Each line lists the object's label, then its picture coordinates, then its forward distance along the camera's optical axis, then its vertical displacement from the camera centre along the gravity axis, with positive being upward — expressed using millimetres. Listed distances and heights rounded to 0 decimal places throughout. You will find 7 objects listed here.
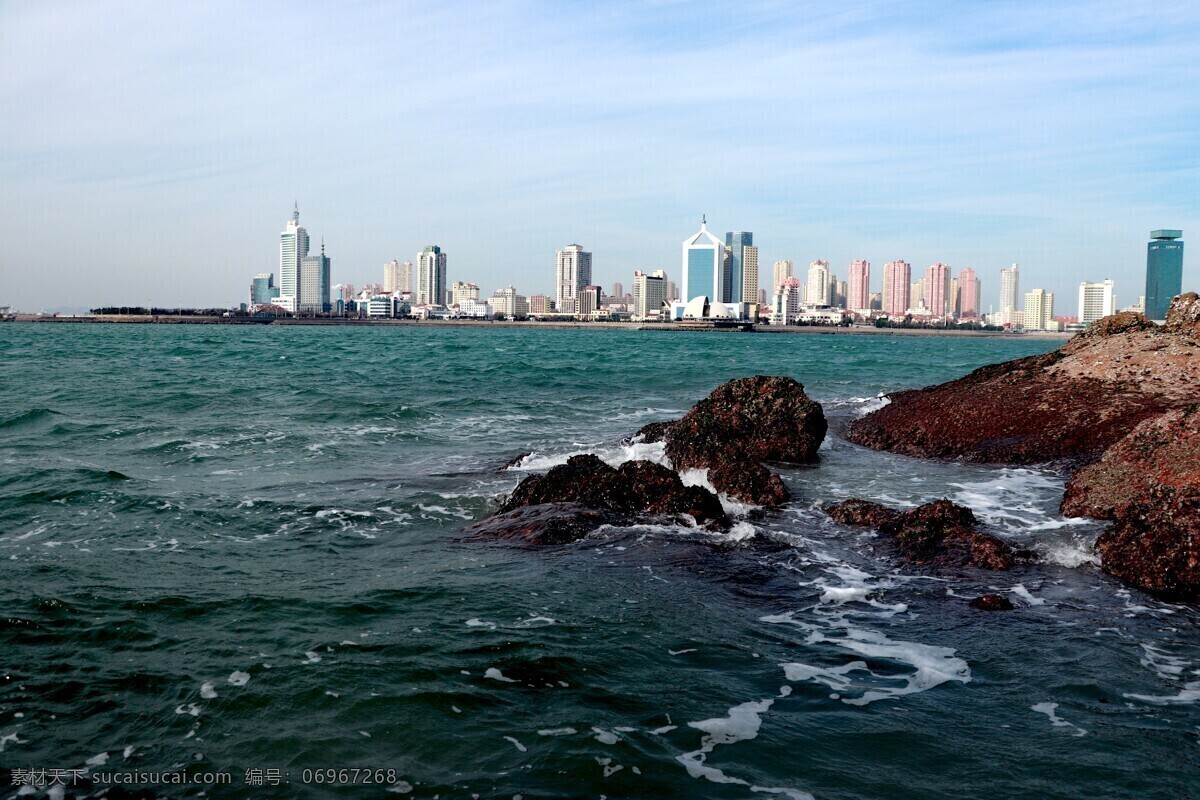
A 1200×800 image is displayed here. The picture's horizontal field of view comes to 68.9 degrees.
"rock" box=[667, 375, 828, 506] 13891 -1847
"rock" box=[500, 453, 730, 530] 10734 -2140
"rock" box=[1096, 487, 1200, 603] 7957 -2093
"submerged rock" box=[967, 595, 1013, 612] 7527 -2403
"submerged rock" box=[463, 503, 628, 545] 9906 -2370
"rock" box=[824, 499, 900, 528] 10422 -2305
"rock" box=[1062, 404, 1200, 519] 10156 -1699
